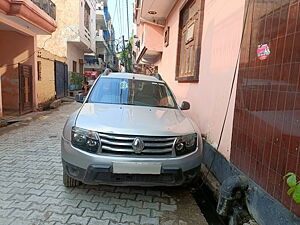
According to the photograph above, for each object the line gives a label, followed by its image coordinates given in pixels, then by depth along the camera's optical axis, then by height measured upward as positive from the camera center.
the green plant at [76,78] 17.86 +0.03
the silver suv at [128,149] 2.72 -0.79
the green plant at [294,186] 1.48 -0.60
